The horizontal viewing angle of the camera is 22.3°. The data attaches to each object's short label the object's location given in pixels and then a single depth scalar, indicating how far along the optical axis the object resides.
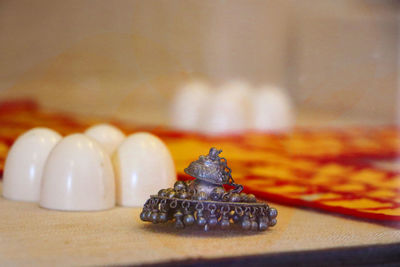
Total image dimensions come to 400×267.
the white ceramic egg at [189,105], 0.75
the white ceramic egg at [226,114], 0.70
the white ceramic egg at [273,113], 0.70
